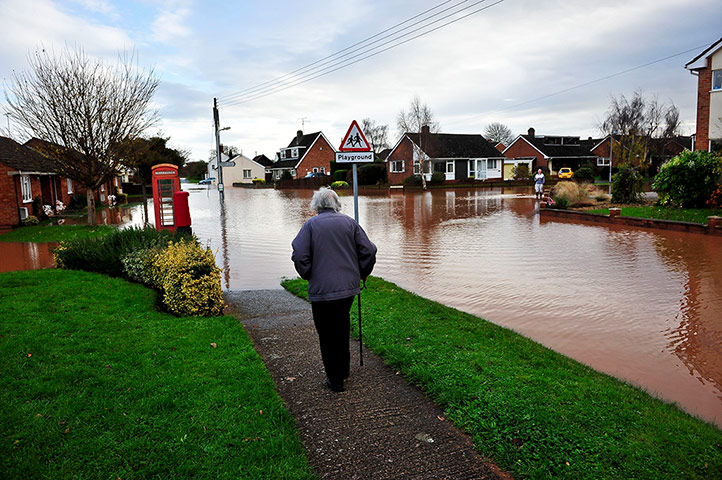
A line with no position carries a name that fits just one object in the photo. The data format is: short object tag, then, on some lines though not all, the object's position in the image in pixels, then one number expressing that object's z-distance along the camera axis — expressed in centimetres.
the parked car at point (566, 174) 5328
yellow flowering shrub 670
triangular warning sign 710
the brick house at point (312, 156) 6956
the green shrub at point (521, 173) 5441
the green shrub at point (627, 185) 2195
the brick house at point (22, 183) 1955
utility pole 3566
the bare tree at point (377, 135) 9588
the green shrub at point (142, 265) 800
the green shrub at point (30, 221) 2069
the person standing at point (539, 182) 2678
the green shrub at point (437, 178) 4998
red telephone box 1775
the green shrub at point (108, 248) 869
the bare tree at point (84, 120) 1772
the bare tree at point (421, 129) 5039
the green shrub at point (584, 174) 5191
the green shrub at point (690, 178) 1778
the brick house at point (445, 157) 5359
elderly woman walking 436
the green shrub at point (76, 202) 2906
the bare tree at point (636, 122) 4452
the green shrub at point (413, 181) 4875
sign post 707
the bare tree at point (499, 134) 9450
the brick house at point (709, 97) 2409
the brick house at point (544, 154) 6212
